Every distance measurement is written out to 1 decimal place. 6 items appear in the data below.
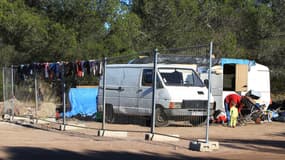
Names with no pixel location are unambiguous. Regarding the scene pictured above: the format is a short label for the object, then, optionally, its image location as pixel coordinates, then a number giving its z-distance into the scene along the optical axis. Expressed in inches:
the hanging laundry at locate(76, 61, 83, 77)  737.7
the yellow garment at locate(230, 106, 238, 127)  789.9
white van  717.3
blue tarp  904.9
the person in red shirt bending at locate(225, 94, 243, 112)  842.8
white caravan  865.5
